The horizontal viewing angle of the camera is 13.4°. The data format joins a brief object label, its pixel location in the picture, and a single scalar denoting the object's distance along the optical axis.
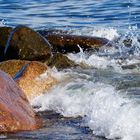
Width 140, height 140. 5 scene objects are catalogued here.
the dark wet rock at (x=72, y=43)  14.02
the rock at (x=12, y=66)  10.68
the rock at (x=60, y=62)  12.01
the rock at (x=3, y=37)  13.10
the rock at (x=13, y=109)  7.24
